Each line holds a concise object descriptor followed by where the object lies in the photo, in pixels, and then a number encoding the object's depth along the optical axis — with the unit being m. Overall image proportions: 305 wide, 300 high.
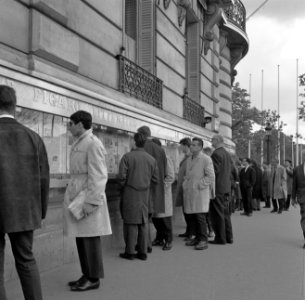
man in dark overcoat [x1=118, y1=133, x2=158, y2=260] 6.95
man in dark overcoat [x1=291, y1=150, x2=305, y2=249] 9.01
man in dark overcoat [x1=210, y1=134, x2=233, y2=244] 8.66
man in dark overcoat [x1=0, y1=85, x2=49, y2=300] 3.86
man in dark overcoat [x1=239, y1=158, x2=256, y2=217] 14.64
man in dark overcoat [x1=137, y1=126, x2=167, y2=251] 7.72
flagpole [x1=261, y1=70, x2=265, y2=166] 46.78
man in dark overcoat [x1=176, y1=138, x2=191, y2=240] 9.20
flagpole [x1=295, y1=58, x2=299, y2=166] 45.59
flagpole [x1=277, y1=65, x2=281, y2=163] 46.01
